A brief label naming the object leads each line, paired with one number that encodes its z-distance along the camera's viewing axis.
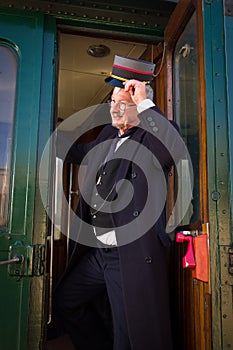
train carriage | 1.84
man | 1.97
